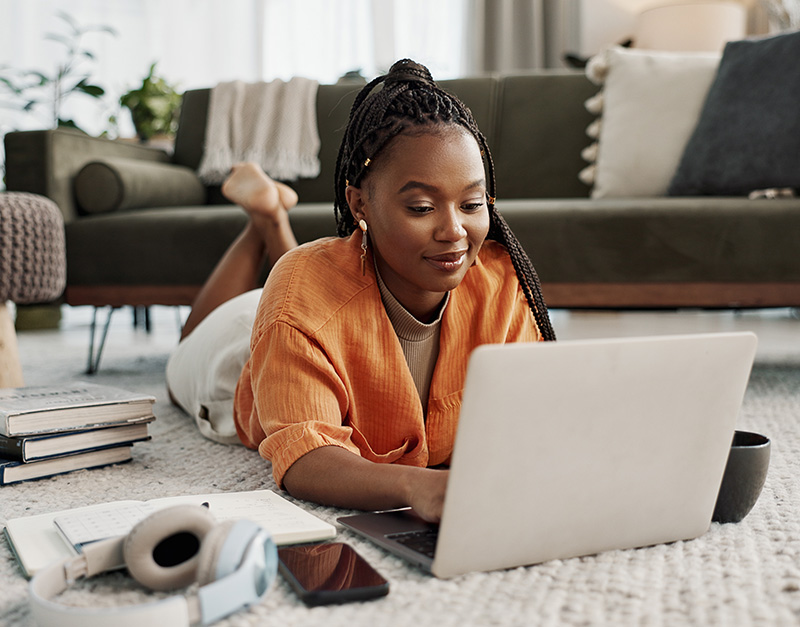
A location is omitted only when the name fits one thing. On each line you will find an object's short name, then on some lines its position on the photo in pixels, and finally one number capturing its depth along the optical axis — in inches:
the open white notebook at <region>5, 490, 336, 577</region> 28.7
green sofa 69.7
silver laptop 24.3
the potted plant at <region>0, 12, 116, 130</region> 128.4
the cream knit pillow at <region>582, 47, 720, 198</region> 89.7
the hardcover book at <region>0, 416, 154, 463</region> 42.4
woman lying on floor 35.6
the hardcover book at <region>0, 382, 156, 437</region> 42.4
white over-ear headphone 21.6
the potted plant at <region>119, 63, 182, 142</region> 122.3
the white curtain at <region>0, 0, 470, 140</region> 157.1
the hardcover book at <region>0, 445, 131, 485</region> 42.2
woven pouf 56.2
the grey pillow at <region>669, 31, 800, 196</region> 77.7
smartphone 25.1
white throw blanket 101.0
